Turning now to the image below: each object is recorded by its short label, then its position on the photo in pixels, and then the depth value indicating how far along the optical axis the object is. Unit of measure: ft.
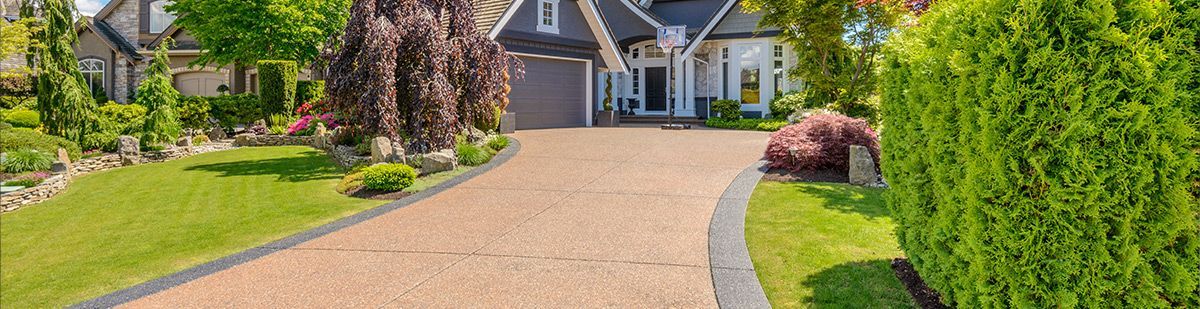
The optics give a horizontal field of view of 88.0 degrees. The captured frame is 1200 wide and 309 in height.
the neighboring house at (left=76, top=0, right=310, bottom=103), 93.97
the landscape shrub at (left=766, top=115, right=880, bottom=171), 32.63
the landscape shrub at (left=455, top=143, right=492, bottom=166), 37.19
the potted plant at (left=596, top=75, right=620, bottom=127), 73.87
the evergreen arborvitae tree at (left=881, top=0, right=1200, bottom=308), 9.29
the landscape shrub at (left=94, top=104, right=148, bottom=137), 46.68
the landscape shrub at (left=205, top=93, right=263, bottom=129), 63.62
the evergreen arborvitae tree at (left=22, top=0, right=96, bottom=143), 40.65
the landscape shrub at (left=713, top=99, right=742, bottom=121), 74.23
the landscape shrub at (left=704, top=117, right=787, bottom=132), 64.85
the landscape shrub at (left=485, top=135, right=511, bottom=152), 42.99
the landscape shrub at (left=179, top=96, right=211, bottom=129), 60.18
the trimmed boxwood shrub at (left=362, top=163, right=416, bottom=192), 29.81
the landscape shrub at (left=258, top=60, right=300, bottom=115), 60.08
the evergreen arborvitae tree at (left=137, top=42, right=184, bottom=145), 47.01
